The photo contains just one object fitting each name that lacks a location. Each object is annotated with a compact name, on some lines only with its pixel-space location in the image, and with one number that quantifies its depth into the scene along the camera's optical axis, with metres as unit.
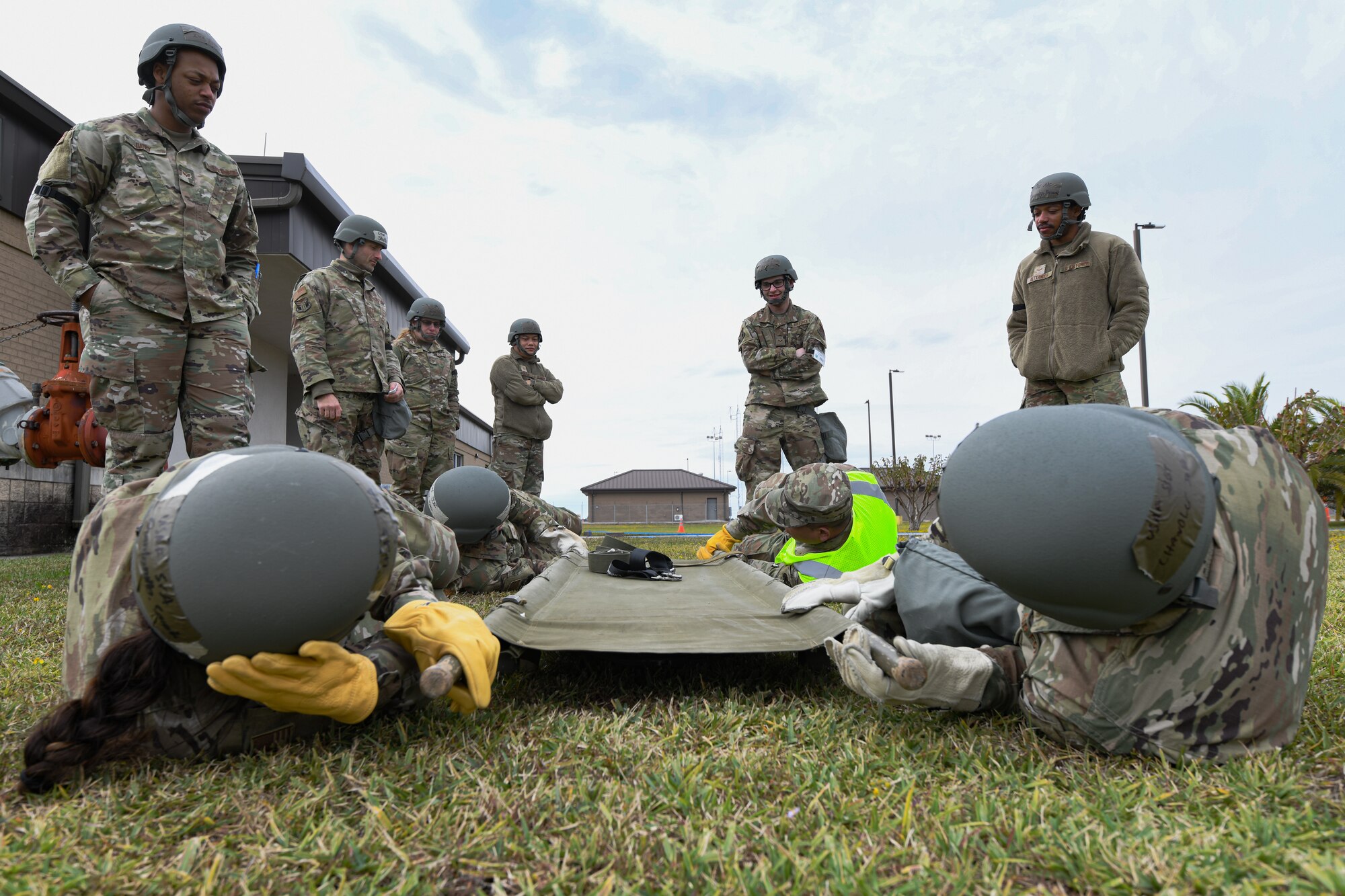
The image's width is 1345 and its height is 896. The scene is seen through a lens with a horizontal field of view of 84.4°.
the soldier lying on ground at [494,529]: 4.49
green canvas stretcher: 2.24
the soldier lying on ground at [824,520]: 3.63
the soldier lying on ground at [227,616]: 1.40
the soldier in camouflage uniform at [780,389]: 5.96
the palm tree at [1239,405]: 17.14
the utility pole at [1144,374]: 14.52
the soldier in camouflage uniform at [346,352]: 4.99
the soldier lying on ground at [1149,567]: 1.39
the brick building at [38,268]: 7.22
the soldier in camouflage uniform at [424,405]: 6.57
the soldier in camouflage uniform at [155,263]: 3.19
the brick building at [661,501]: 49.94
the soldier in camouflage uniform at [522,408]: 7.41
